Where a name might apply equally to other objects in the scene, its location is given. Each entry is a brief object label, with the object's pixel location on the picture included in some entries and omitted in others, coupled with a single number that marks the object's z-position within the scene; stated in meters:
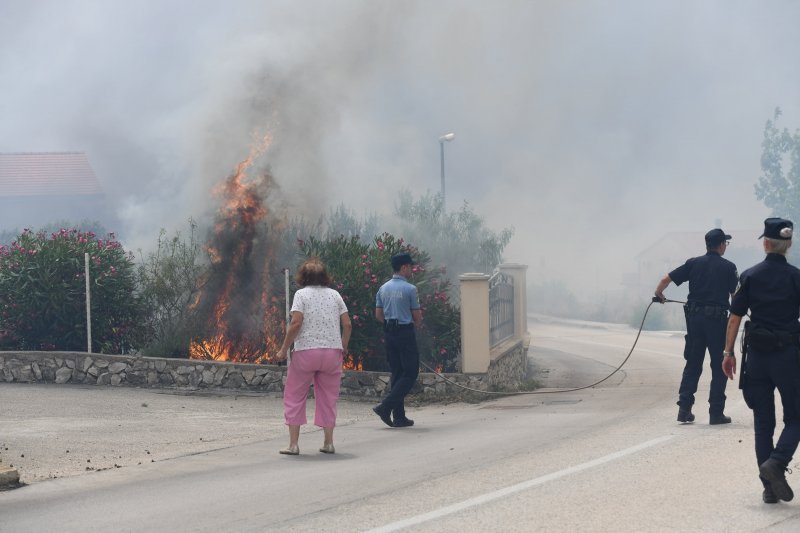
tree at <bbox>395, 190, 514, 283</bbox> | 33.31
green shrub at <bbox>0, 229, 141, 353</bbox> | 17.44
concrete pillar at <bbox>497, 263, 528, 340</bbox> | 21.00
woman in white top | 10.02
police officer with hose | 11.14
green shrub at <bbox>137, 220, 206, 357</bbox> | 17.86
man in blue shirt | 11.98
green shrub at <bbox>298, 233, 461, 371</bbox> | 15.99
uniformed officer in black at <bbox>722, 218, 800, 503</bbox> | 7.41
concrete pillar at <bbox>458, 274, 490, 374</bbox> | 15.35
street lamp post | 31.27
